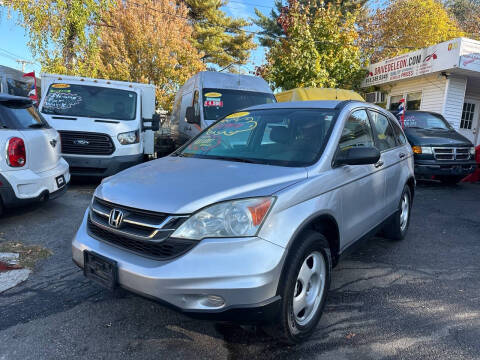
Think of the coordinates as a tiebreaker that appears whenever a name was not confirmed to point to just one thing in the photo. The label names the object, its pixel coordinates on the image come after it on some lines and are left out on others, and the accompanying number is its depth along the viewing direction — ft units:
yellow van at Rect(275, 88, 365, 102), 32.56
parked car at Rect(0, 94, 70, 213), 13.93
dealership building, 38.60
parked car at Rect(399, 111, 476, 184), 27.84
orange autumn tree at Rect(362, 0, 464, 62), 77.46
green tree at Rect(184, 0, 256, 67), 96.12
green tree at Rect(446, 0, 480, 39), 90.53
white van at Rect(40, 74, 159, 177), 22.85
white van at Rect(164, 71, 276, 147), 26.89
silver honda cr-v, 6.63
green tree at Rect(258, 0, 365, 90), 53.52
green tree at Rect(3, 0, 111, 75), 40.78
